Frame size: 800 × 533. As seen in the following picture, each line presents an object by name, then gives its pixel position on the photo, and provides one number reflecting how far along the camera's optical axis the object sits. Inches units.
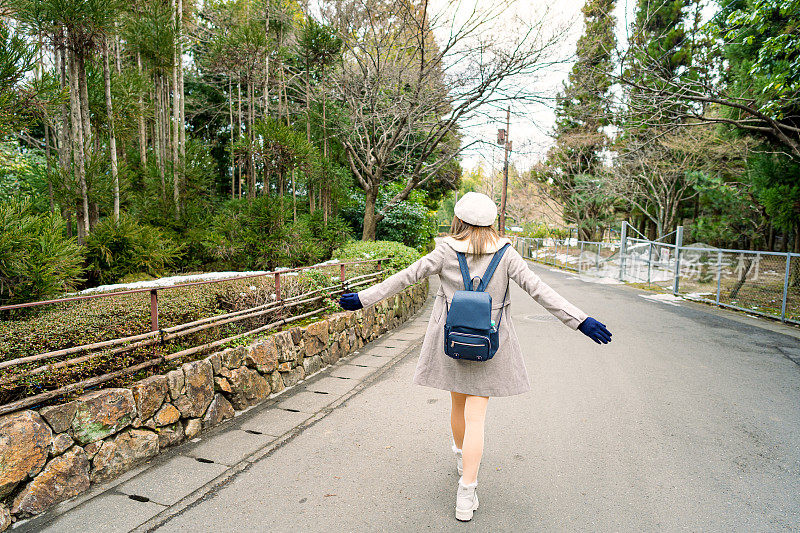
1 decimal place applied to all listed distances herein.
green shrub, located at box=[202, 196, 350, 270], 333.1
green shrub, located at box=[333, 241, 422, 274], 379.6
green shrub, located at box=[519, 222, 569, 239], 1637.6
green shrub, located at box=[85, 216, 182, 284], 240.4
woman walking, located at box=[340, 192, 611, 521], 104.3
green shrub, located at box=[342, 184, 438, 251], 647.1
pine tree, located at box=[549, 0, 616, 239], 418.6
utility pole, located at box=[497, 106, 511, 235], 564.2
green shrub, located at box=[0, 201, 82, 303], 157.2
